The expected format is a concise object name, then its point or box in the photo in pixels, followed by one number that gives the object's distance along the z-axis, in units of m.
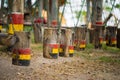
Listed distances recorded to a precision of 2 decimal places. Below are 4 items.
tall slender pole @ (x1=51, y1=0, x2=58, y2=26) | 13.07
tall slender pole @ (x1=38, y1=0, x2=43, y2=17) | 17.05
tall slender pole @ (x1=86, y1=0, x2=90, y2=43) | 17.53
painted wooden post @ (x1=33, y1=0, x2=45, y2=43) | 14.83
